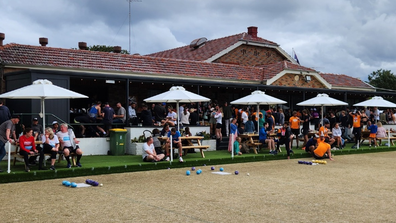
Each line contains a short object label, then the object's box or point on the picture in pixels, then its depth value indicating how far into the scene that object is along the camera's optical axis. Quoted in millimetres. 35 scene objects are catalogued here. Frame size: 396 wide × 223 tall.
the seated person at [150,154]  12578
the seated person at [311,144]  14959
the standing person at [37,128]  11638
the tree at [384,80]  55156
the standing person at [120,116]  15812
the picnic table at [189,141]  13423
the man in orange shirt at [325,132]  15894
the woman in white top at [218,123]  17094
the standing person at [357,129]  18172
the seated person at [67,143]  11123
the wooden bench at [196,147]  13861
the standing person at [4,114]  12329
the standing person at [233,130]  15155
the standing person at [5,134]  10450
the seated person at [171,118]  15984
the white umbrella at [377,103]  20781
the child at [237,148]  14883
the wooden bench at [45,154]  10774
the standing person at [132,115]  16305
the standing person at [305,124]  17588
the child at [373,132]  18739
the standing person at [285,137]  14773
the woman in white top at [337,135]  17344
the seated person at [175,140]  13130
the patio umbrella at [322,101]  17797
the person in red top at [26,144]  10336
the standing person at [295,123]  17188
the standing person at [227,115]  18641
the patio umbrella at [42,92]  11234
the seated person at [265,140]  15602
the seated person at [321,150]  14305
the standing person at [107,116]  15205
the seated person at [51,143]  10758
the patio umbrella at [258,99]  16125
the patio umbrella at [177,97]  13992
